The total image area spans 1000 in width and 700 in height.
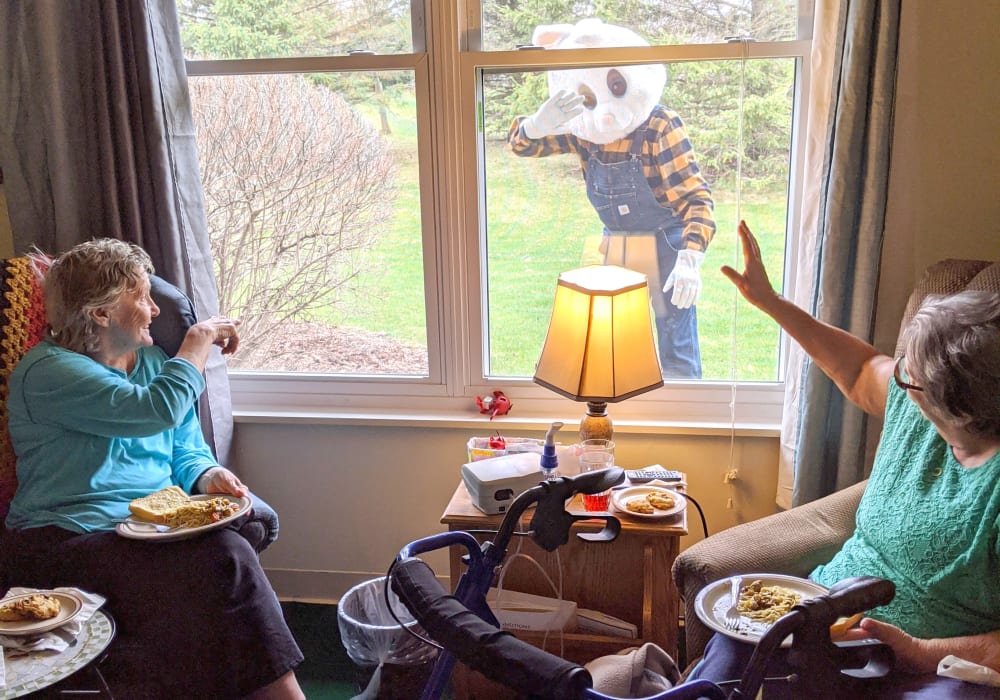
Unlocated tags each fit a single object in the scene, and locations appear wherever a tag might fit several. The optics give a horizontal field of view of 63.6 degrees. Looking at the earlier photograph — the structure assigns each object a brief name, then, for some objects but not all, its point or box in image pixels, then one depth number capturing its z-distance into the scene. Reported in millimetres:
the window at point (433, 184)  2203
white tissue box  1977
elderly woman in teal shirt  1680
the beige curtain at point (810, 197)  1971
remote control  2041
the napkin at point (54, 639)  1347
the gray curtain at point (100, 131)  2156
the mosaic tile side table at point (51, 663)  1256
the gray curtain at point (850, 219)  1880
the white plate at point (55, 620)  1354
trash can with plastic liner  1905
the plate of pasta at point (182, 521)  1694
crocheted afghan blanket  1936
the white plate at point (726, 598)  1403
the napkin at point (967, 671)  1283
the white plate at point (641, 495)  1824
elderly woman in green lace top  1332
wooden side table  1819
